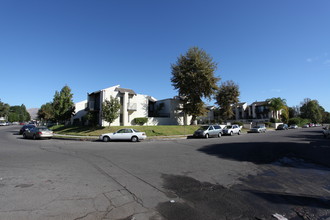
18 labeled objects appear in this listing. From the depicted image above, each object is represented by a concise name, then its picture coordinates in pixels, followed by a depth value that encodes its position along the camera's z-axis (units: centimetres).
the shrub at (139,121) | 3131
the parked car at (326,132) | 2227
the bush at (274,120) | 5729
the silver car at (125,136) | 1818
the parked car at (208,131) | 2230
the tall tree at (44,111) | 4531
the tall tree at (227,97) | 4369
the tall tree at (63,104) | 3241
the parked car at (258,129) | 3655
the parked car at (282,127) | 4794
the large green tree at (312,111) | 8150
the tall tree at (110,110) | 2541
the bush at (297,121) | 6579
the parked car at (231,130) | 2745
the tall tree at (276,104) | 5752
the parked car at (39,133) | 1975
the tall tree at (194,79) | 3444
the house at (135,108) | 3095
